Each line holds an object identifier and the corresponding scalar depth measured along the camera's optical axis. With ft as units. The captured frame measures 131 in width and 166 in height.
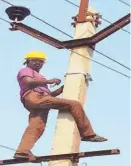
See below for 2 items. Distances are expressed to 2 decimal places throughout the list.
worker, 37.43
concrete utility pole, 36.48
